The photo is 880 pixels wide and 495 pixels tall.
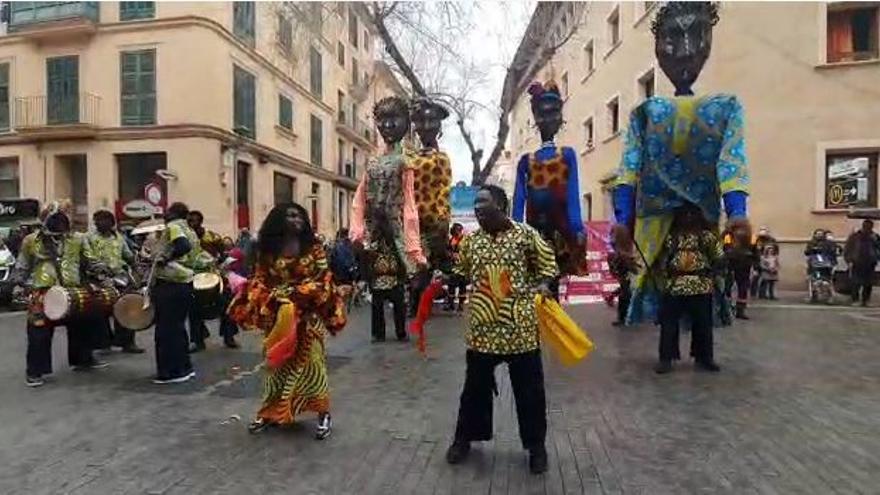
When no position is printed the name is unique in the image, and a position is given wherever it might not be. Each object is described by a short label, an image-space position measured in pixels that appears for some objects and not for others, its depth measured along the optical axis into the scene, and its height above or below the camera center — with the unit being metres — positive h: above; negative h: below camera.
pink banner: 13.88 -0.78
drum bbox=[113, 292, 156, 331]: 6.92 -0.62
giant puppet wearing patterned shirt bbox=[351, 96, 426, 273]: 8.27 +0.43
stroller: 14.41 -0.73
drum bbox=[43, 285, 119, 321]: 6.74 -0.53
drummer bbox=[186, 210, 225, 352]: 8.35 -0.10
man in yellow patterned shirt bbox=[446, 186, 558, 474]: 4.07 -0.41
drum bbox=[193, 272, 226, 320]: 7.14 -0.51
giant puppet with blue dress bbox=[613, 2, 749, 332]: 6.14 +0.71
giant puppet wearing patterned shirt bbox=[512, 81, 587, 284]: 7.76 +0.51
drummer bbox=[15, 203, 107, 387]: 6.80 -0.22
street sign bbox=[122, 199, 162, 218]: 13.51 +0.64
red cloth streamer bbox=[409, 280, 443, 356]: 4.50 -0.38
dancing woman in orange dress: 4.77 -0.40
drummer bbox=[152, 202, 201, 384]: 6.61 -0.53
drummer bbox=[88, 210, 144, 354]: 7.49 -0.04
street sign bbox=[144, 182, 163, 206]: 16.00 +1.05
